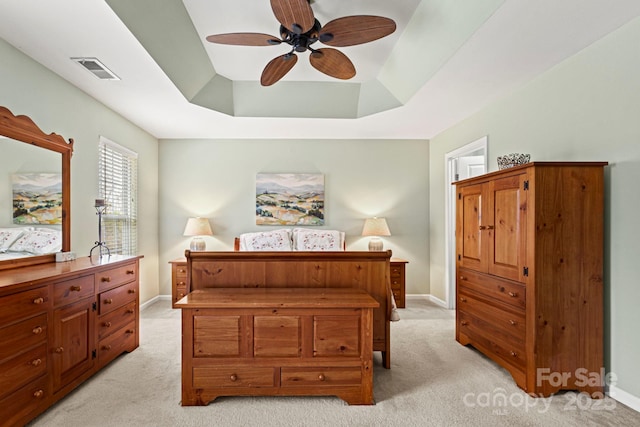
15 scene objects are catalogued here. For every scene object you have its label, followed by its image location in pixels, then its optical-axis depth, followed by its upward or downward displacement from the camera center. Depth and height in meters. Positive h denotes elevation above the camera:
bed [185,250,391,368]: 2.62 -0.48
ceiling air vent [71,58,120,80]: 2.57 +1.18
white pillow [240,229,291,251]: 4.82 -0.42
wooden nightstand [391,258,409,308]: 4.60 -0.97
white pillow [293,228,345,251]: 4.88 -0.41
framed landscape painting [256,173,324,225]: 5.09 +0.21
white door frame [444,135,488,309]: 4.58 -0.23
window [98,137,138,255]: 3.68 +0.22
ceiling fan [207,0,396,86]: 2.03 +1.21
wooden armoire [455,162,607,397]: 2.29 -0.45
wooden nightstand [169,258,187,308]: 4.50 -0.90
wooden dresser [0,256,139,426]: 1.83 -0.77
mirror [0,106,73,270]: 2.32 +0.27
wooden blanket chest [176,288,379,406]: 2.15 -0.90
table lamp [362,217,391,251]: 4.79 -0.26
